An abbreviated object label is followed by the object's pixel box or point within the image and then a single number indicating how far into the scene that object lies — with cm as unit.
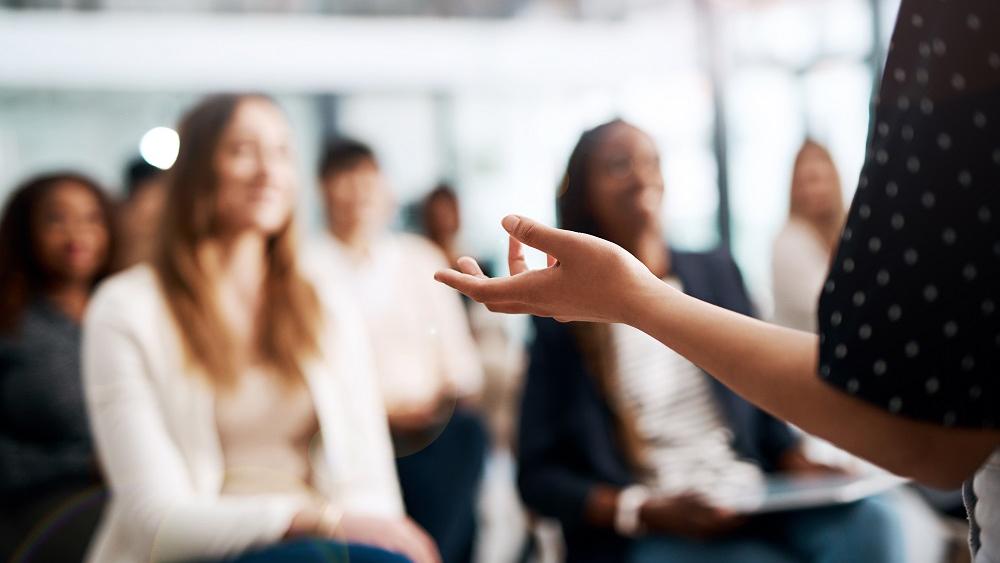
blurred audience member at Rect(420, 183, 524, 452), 438
